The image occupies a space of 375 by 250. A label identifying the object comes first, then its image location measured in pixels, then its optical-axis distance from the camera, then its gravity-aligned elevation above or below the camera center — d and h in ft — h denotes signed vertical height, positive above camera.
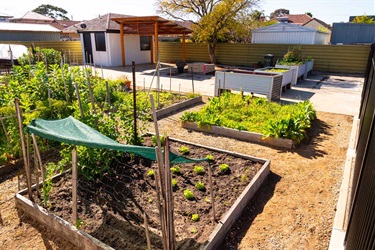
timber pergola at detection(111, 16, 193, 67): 52.70 +3.17
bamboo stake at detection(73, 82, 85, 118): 14.54 -3.45
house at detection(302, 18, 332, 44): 109.48 +8.82
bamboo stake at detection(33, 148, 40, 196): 12.69 -6.25
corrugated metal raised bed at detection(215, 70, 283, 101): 30.96 -4.32
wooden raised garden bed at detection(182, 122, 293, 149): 19.69 -6.75
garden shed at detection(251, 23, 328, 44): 56.75 +2.20
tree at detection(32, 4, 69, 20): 218.38 +24.15
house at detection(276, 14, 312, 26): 120.78 +11.69
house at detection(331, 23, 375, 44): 71.15 +3.37
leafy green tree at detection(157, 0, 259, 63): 54.24 +6.11
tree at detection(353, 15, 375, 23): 85.61 +8.38
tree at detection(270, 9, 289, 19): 161.40 +19.19
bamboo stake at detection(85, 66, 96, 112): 15.74 -3.36
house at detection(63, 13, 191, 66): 56.85 +1.00
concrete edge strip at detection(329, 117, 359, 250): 10.60 -7.00
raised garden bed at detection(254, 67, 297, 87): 35.06 -3.91
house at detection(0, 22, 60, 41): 78.21 +2.82
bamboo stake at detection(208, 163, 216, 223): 11.62 -6.73
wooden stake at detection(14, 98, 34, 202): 12.60 -5.27
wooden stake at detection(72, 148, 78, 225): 10.56 -5.39
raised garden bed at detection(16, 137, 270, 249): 10.82 -7.14
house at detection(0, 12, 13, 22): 142.00 +12.37
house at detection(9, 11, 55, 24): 136.73 +11.08
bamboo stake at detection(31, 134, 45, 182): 12.03 -4.62
